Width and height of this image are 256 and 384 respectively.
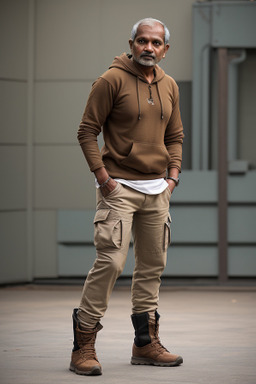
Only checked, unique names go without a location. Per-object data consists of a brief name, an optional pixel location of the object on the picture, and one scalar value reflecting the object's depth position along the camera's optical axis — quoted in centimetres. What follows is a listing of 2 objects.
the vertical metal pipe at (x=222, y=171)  1619
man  890
